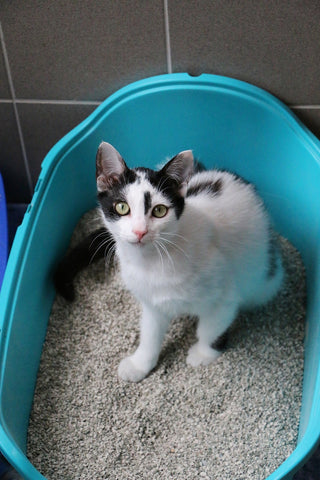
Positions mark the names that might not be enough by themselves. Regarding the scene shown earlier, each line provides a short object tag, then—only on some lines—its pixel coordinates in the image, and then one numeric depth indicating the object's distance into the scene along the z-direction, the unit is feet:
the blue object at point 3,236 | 4.73
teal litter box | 4.37
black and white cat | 3.43
